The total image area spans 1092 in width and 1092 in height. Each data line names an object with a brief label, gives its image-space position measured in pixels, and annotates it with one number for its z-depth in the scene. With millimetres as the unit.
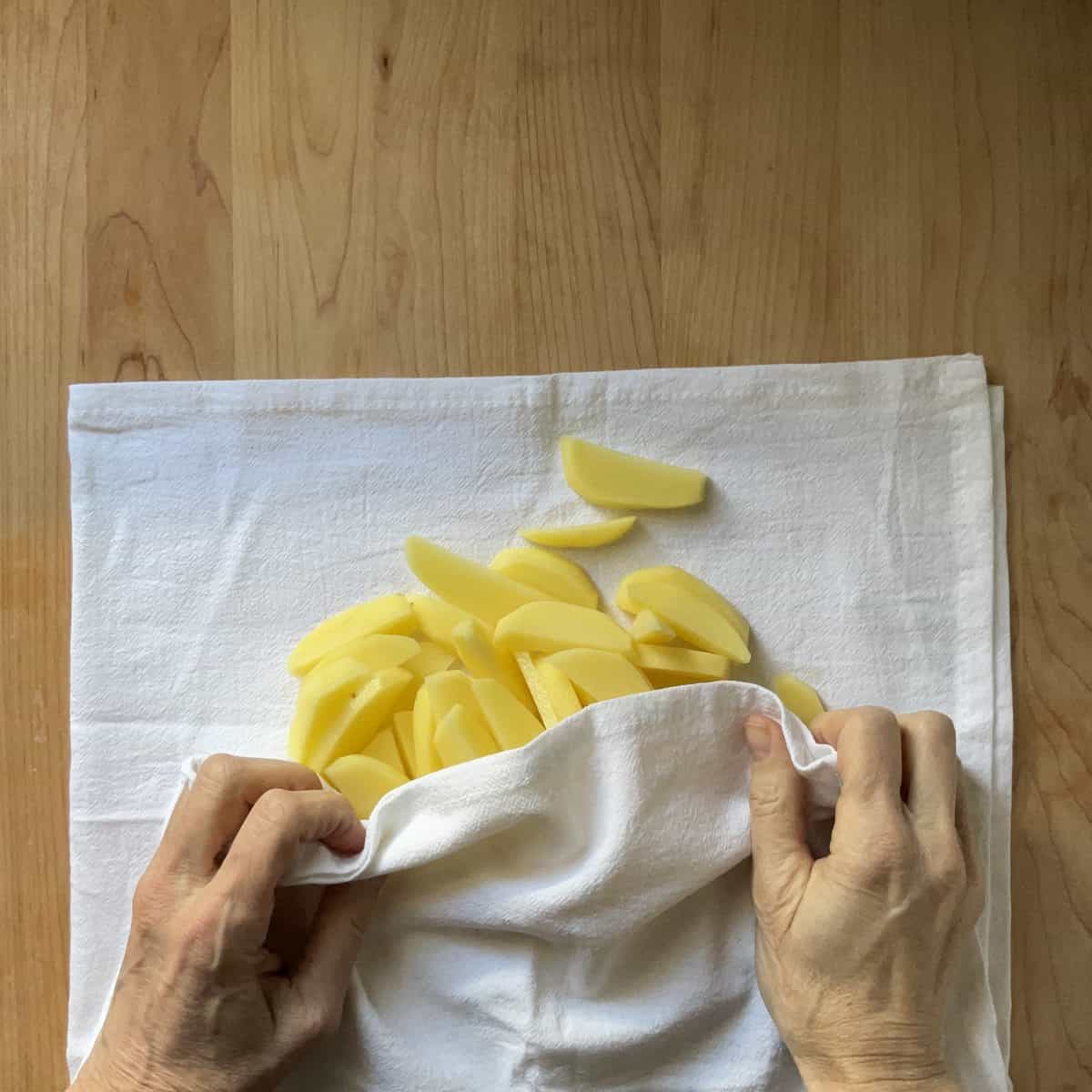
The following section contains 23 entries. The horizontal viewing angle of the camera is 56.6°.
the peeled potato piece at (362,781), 708
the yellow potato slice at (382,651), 722
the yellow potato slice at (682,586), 744
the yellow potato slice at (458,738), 689
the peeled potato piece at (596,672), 706
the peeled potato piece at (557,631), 710
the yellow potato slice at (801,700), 739
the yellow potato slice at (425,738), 704
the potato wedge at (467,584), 733
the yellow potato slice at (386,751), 729
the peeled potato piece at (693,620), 729
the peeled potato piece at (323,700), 711
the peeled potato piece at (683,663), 729
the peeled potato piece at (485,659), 714
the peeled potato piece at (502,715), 701
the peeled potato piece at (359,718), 709
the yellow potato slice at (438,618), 740
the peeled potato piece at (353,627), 734
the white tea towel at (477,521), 756
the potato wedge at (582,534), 753
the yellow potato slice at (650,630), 723
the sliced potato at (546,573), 744
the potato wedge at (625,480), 752
